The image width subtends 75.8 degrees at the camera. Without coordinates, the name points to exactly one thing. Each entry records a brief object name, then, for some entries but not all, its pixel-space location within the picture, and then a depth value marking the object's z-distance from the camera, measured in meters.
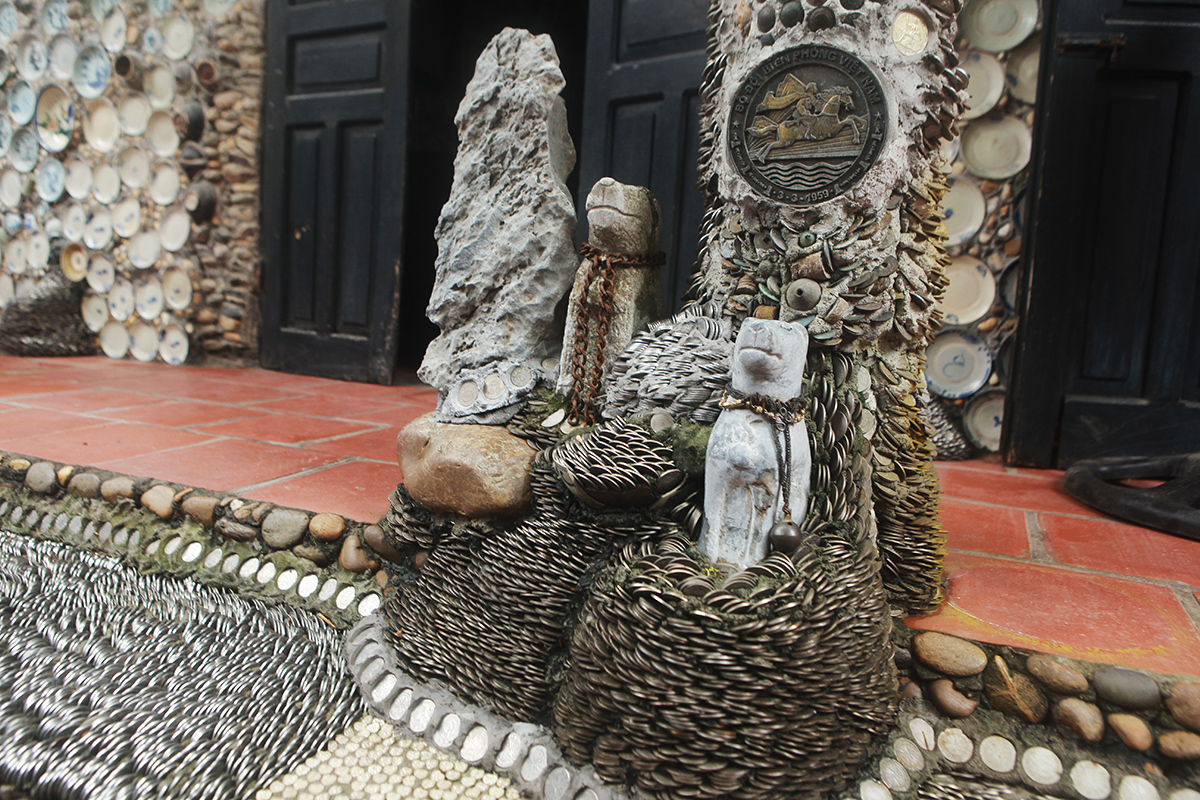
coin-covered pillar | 1.36
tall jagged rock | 1.80
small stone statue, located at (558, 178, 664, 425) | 1.63
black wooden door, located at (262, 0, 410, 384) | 4.07
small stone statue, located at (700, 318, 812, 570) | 1.26
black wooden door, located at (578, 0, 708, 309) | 3.20
